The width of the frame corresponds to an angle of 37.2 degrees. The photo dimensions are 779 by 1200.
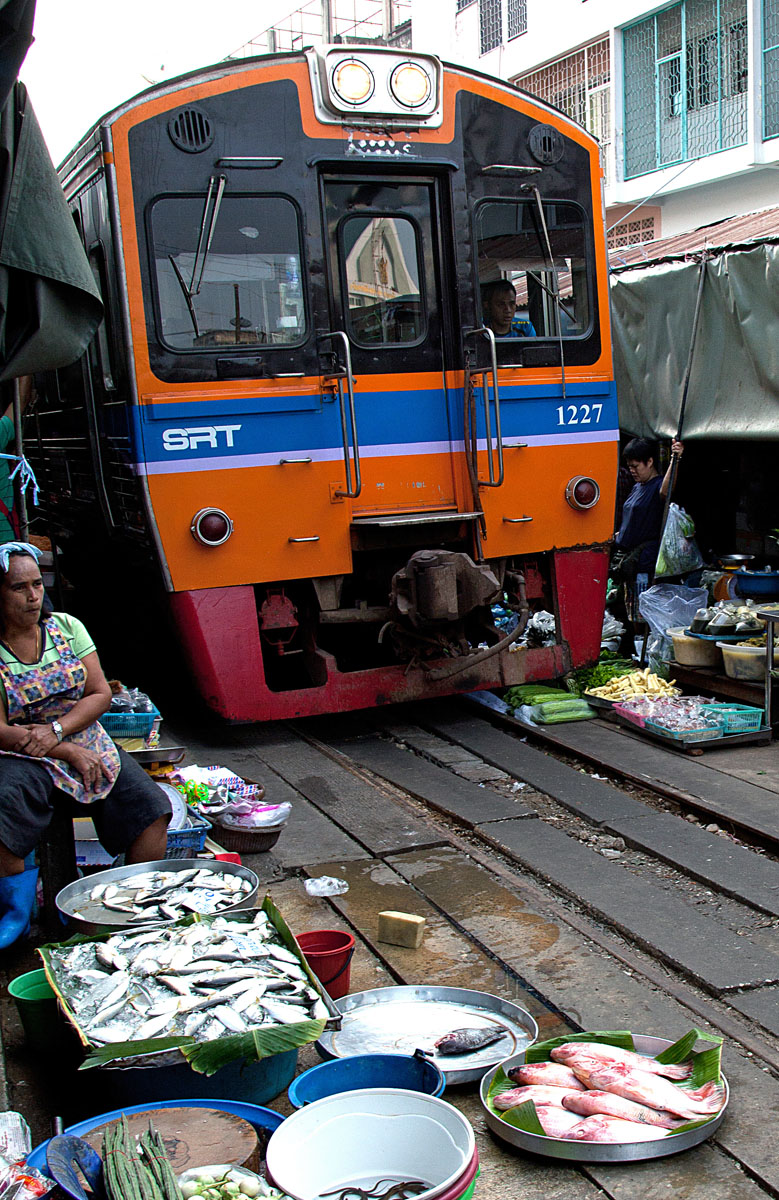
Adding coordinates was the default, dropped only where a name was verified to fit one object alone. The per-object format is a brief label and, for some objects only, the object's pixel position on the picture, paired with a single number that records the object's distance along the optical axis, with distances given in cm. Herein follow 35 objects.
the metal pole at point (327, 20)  2172
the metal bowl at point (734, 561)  810
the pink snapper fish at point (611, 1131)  294
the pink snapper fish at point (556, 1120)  296
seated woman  422
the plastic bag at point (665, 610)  805
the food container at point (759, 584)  738
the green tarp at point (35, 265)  326
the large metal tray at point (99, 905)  370
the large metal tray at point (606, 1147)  291
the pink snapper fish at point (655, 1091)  303
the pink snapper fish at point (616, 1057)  318
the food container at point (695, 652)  732
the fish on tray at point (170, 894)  378
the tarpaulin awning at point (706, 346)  775
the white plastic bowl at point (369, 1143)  271
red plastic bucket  367
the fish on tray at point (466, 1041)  339
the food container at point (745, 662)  683
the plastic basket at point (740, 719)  666
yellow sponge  418
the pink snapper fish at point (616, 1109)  301
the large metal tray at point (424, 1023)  340
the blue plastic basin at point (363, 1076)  309
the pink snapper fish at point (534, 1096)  307
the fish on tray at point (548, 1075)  313
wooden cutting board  274
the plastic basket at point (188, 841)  466
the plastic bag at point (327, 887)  470
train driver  718
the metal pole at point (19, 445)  411
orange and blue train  644
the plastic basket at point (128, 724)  536
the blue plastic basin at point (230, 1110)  289
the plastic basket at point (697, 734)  654
